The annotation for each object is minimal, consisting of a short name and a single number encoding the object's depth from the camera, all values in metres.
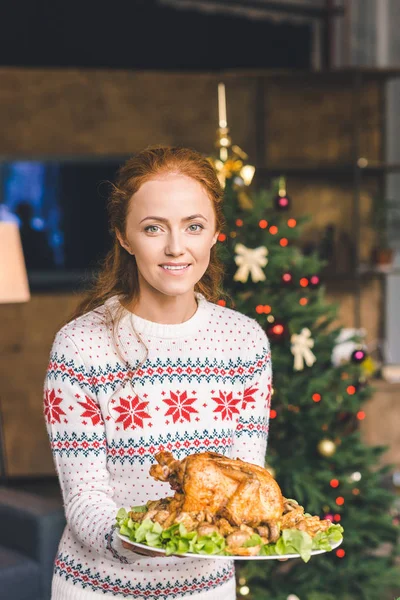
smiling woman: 1.49
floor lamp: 4.39
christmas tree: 3.42
